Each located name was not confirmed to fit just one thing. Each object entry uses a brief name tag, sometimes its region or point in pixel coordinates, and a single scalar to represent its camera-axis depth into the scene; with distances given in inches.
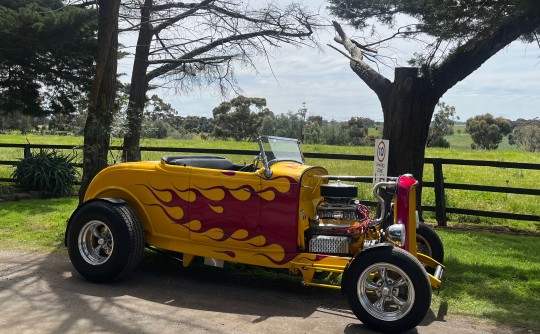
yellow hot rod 213.0
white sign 290.4
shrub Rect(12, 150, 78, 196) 501.7
